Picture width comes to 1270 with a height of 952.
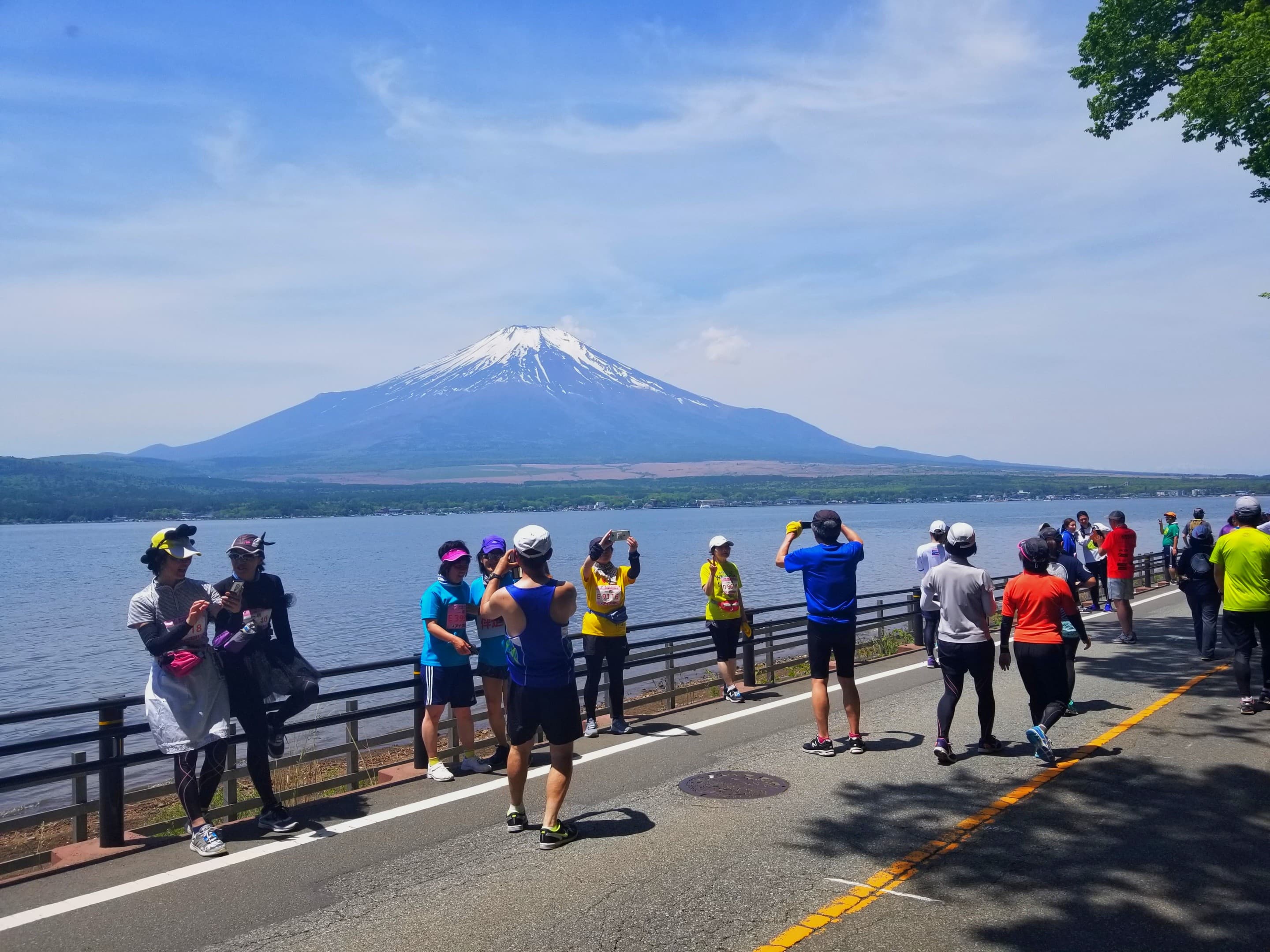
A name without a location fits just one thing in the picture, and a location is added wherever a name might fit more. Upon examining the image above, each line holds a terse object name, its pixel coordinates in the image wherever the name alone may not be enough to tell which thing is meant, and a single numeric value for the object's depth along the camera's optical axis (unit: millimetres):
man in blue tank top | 6082
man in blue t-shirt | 8219
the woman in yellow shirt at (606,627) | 9469
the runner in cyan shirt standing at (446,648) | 8016
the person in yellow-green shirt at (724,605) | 10812
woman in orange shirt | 8031
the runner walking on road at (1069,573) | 9664
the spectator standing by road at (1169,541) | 22672
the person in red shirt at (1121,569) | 14805
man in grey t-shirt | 7992
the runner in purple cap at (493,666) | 8352
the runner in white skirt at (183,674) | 6035
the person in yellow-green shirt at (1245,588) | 9305
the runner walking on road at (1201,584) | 11984
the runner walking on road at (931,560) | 13008
